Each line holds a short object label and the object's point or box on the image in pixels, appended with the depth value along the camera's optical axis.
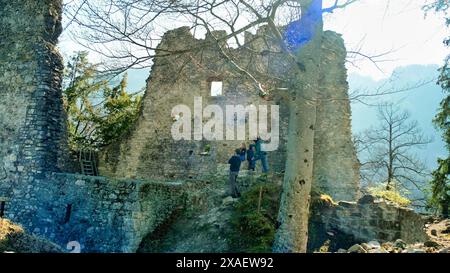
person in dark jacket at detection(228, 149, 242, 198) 9.97
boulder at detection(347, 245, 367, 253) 6.67
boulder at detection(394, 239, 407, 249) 7.28
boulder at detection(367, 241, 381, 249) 7.04
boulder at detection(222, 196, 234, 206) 9.76
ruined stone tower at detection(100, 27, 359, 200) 14.07
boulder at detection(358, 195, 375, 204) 8.80
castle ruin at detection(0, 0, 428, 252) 9.35
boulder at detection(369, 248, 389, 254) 6.53
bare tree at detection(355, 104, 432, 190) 19.20
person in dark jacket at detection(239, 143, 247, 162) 11.92
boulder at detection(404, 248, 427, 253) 6.04
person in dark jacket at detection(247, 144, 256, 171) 12.34
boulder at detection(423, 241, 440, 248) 6.78
